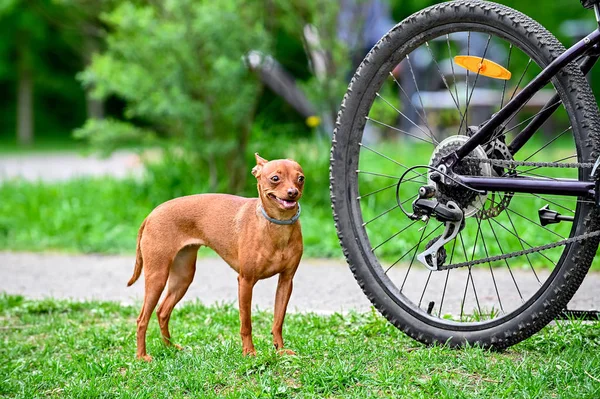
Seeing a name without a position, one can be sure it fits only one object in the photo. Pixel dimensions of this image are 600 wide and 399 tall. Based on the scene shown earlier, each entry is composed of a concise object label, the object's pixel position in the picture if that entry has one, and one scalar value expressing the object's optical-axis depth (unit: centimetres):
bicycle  668
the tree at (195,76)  1480
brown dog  709
